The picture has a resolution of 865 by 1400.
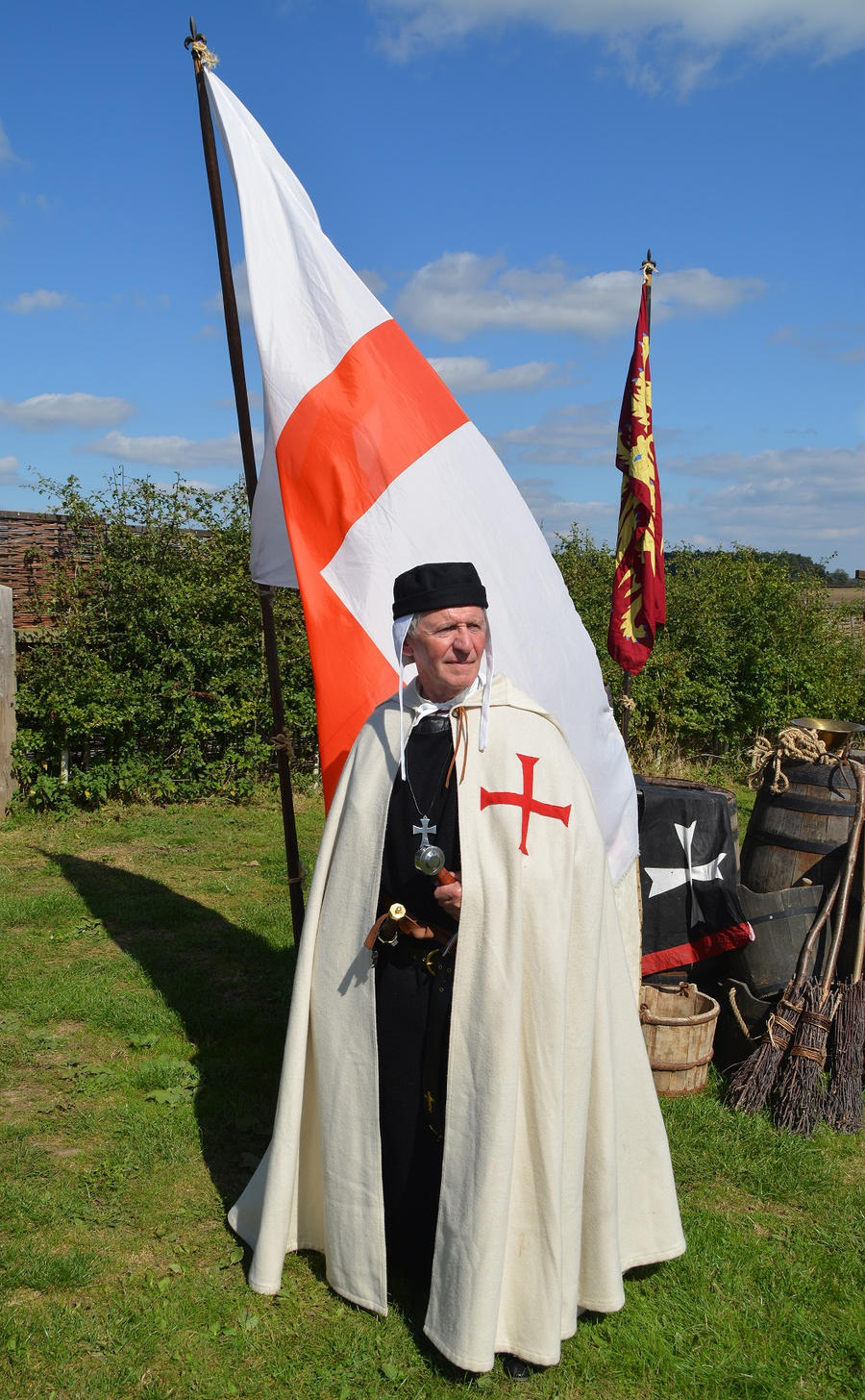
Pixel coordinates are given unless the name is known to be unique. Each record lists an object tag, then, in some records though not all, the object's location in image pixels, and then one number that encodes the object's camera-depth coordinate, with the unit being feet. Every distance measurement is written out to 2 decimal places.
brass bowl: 15.61
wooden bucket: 13.30
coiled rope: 14.88
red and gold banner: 16.63
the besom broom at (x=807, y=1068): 12.91
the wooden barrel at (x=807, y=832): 14.46
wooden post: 25.81
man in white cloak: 8.55
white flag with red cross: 11.50
